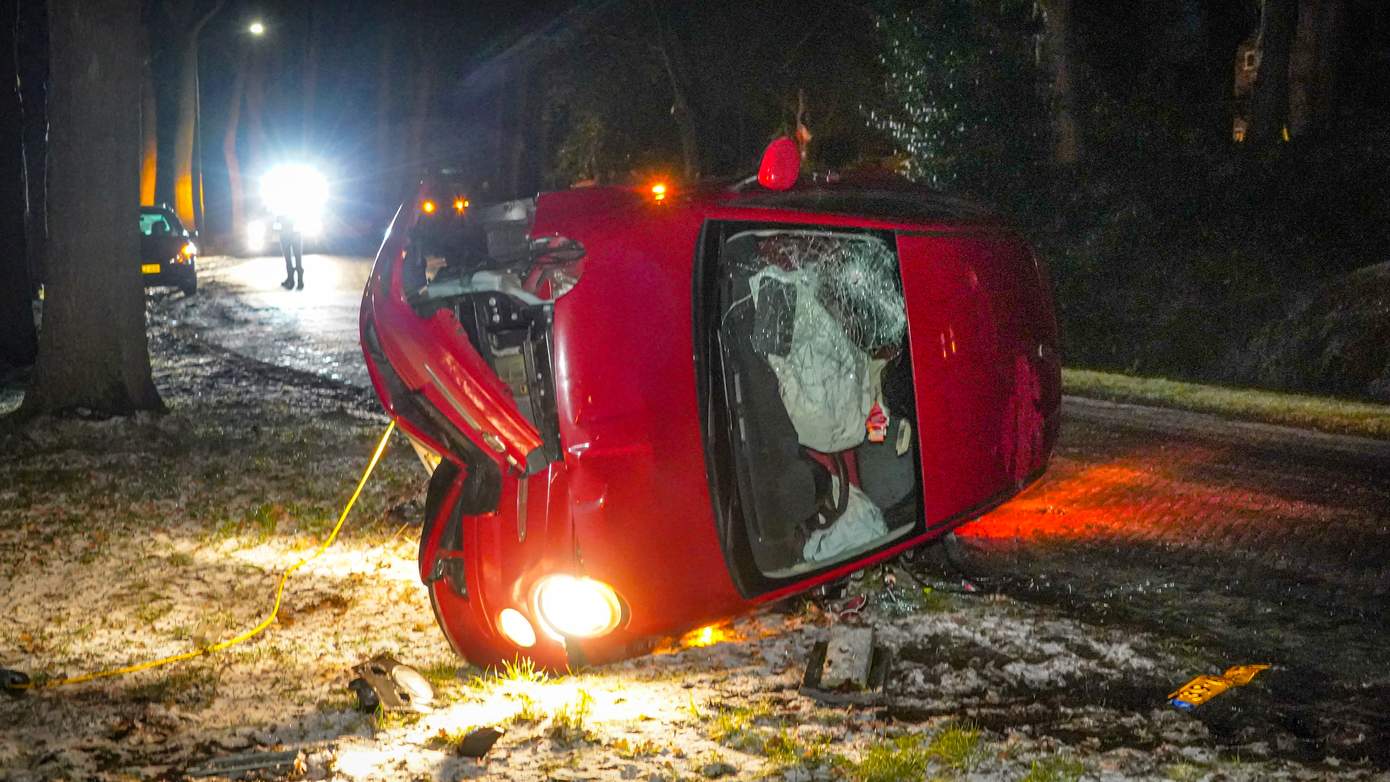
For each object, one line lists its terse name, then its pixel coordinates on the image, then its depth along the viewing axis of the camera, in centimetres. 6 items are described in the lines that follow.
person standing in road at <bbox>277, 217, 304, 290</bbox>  2509
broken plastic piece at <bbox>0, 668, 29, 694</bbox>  506
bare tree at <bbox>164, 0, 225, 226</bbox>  4456
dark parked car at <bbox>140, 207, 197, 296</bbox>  2564
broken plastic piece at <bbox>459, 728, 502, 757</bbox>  430
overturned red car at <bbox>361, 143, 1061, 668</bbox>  449
